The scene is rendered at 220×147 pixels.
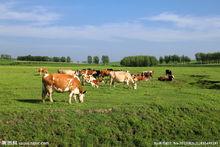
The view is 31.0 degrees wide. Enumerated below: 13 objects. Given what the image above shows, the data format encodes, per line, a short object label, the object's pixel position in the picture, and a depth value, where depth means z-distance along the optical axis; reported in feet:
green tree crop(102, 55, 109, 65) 451.94
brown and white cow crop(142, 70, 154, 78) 150.04
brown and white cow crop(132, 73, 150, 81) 131.23
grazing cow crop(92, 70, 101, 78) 133.33
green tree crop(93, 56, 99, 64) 449.93
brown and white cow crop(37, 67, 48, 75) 162.34
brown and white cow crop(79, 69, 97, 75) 129.14
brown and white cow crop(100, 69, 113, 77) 131.56
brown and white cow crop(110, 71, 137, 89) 108.27
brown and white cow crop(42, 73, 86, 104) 70.95
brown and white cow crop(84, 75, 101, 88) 107.34
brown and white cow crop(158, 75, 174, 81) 144.26
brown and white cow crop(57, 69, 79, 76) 126.82
